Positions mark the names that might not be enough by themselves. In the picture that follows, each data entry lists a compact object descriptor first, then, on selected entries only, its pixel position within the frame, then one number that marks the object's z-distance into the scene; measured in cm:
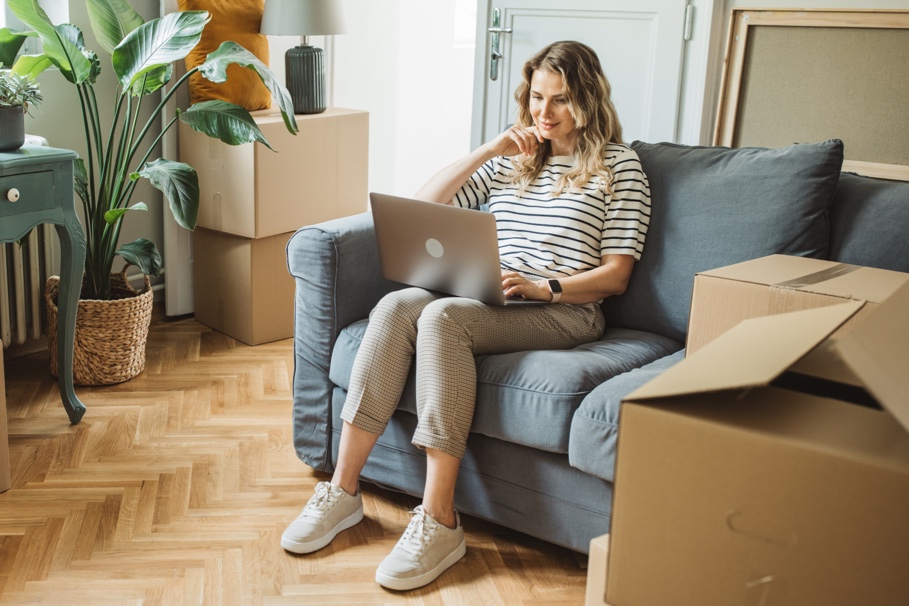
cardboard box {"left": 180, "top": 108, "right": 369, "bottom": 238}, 312
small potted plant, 224
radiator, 280
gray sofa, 186
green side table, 222
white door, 352
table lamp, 316
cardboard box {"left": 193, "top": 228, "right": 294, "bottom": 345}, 323
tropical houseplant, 254
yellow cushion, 309
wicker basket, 278
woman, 191
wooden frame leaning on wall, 316
